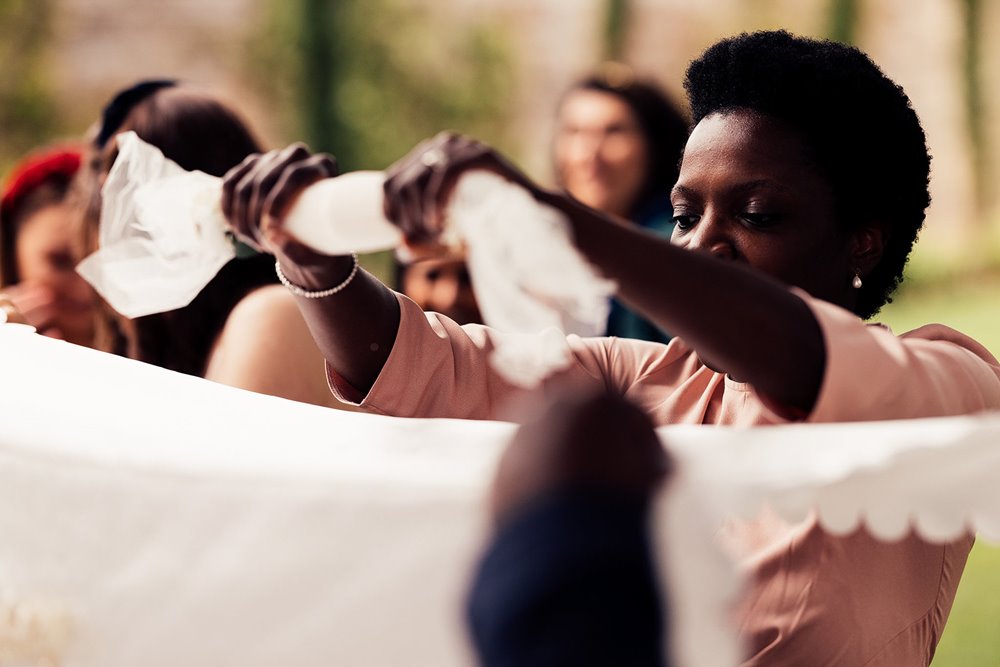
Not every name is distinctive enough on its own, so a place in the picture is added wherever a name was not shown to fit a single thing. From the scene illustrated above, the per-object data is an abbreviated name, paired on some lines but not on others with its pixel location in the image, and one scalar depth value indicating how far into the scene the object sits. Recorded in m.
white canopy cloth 1.94
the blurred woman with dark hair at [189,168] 2.78
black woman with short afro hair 1.93
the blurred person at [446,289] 3.52
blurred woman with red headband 3.21
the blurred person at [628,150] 3.96
